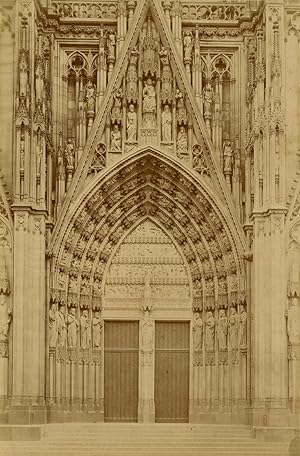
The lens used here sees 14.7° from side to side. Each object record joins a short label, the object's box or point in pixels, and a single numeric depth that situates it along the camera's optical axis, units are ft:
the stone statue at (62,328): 72.18
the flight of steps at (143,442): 64.13
